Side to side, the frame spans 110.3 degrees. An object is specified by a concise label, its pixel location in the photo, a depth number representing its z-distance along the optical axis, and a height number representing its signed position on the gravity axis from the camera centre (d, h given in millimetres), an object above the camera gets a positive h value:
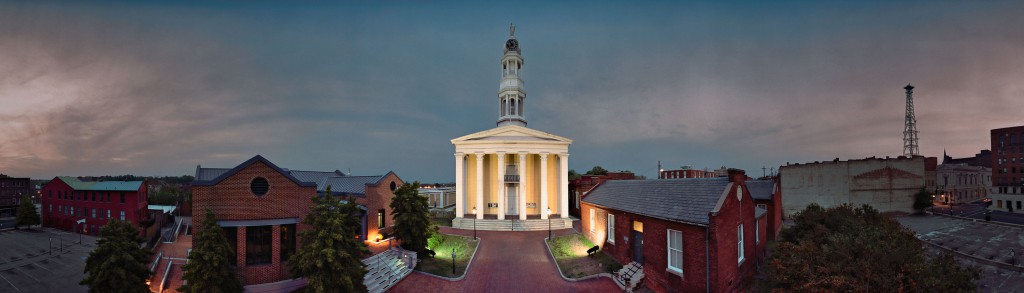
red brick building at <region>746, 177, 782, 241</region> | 29297 -3802
